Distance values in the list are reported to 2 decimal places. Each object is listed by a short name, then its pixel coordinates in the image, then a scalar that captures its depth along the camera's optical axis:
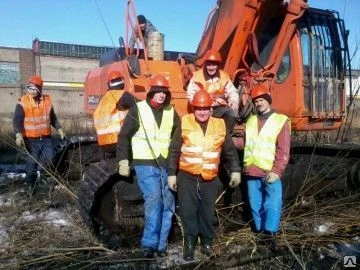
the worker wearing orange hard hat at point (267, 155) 5.07
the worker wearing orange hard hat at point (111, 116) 5.32
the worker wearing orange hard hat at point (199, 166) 4.75
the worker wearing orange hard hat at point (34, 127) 7.41
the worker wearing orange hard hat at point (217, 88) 5.33
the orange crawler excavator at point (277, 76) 5.38
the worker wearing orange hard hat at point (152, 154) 4.78
